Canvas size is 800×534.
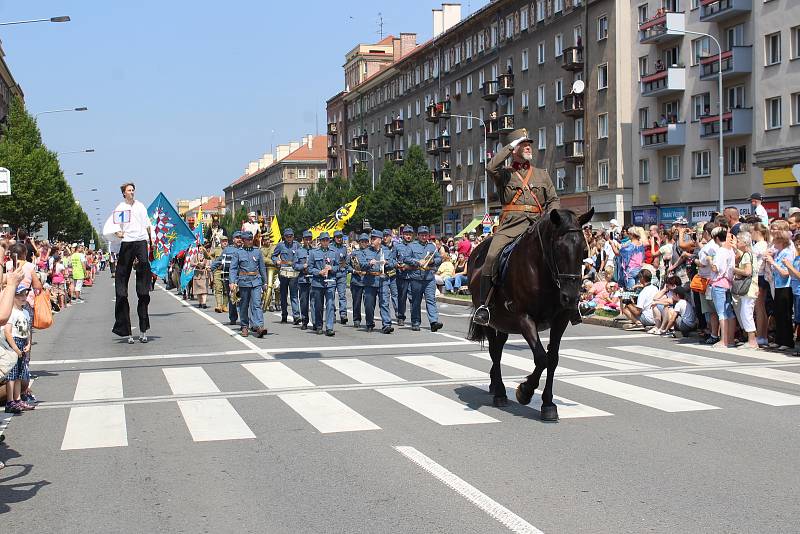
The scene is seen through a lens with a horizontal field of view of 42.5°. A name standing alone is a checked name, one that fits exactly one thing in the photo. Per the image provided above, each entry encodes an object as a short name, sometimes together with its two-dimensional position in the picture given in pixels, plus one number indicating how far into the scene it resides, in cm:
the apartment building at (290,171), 15500
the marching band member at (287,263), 2259
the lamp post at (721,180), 4015
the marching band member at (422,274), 2020
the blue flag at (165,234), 1948
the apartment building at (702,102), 4262
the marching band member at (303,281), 2095
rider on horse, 1010
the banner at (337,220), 3131
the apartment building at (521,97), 5416
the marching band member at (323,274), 2005
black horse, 898
